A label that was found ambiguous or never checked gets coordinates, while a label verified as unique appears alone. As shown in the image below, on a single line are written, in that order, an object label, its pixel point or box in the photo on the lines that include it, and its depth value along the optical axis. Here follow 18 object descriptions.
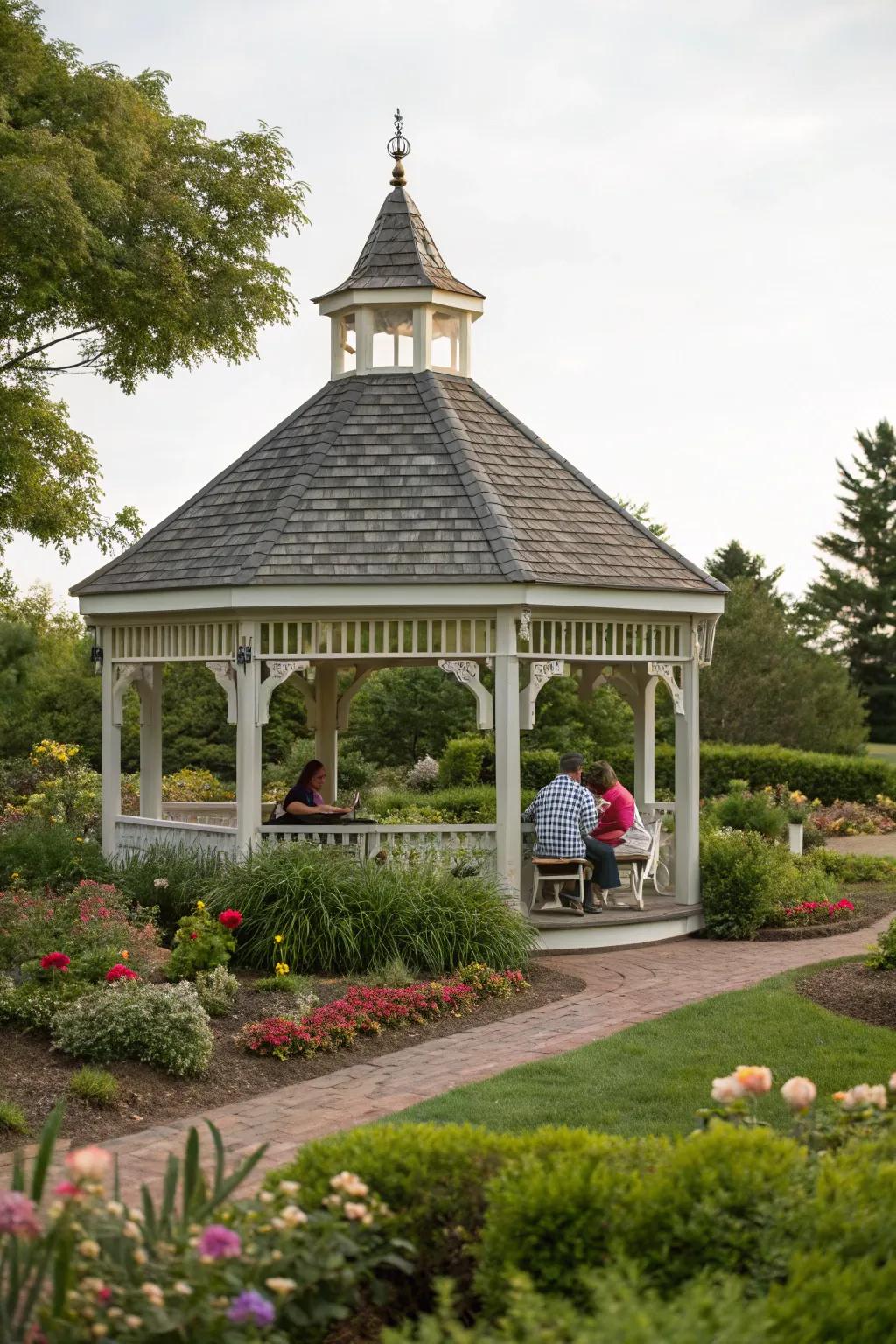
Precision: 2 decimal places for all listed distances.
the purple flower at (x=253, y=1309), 3.24
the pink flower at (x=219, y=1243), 3.34
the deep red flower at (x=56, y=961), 8.16
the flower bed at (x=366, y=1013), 8.16
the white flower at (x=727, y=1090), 4.18
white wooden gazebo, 11.82
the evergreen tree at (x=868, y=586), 55.66
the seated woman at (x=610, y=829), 12.73
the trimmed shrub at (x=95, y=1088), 6.98
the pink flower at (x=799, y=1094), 4.18
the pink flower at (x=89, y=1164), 3.16
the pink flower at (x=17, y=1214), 3.19
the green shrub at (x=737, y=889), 12.98
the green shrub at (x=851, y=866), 17.06
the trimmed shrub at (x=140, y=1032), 7.54
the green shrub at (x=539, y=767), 22.38
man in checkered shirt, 12.12
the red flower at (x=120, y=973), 8.09
